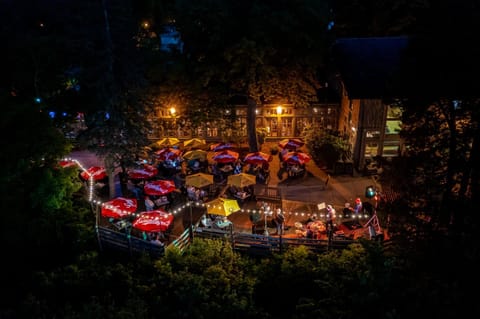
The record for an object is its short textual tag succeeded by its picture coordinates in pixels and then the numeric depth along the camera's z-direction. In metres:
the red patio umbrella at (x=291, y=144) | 23.89
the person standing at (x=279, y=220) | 16.67
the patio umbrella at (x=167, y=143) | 24.64
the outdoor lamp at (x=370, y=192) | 18.80
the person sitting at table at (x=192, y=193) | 19.77
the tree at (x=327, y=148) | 23.19
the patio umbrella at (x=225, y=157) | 22.19
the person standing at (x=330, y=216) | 16.58
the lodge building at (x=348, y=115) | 22.16
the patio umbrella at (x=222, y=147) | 24.37
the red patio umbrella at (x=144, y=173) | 20.38
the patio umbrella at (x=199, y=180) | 19.19
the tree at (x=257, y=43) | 21.50
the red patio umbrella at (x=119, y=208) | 16.44
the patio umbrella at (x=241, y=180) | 18.81
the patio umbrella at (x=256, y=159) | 21.78
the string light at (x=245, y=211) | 16.55
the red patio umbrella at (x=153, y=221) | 15.19
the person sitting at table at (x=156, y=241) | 15.51
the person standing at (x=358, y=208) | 17.64
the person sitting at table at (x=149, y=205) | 18.39
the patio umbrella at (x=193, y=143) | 25.00
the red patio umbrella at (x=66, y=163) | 20.41
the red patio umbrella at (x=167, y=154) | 22.92
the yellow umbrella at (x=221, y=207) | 16.30
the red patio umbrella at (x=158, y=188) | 18.27
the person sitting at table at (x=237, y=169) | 22.09
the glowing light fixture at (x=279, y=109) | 28.41
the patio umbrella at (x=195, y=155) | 22.95
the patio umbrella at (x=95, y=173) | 20.81
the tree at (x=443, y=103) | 10.30
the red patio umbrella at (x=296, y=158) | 21.45
